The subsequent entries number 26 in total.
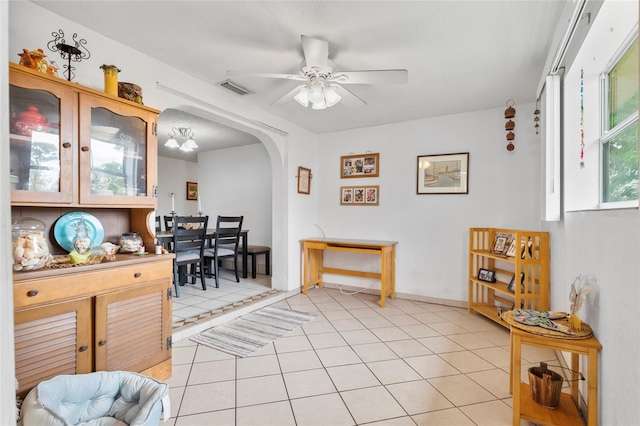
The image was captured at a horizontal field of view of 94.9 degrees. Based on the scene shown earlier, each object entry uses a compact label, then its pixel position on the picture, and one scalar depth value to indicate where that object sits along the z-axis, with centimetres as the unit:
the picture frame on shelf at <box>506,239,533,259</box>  271
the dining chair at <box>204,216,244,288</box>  415
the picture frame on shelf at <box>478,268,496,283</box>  314
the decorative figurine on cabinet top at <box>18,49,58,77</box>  144
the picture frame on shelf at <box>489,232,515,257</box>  298
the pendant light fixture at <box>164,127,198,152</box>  435
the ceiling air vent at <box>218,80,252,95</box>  275
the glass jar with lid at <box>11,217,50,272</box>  134
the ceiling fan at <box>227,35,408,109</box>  193
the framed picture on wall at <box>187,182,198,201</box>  669
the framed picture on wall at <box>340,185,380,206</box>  414
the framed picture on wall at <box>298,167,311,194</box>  414
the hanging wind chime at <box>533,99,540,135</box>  289
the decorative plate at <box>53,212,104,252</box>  173
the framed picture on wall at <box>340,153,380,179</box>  414
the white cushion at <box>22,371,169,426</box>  130
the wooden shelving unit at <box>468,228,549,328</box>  266
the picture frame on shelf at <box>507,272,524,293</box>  275
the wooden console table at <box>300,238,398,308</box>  362
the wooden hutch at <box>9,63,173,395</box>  137
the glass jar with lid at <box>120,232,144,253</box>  192
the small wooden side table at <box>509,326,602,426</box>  134
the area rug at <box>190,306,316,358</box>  248
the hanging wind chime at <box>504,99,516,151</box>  308
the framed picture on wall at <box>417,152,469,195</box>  356
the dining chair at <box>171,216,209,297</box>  364
